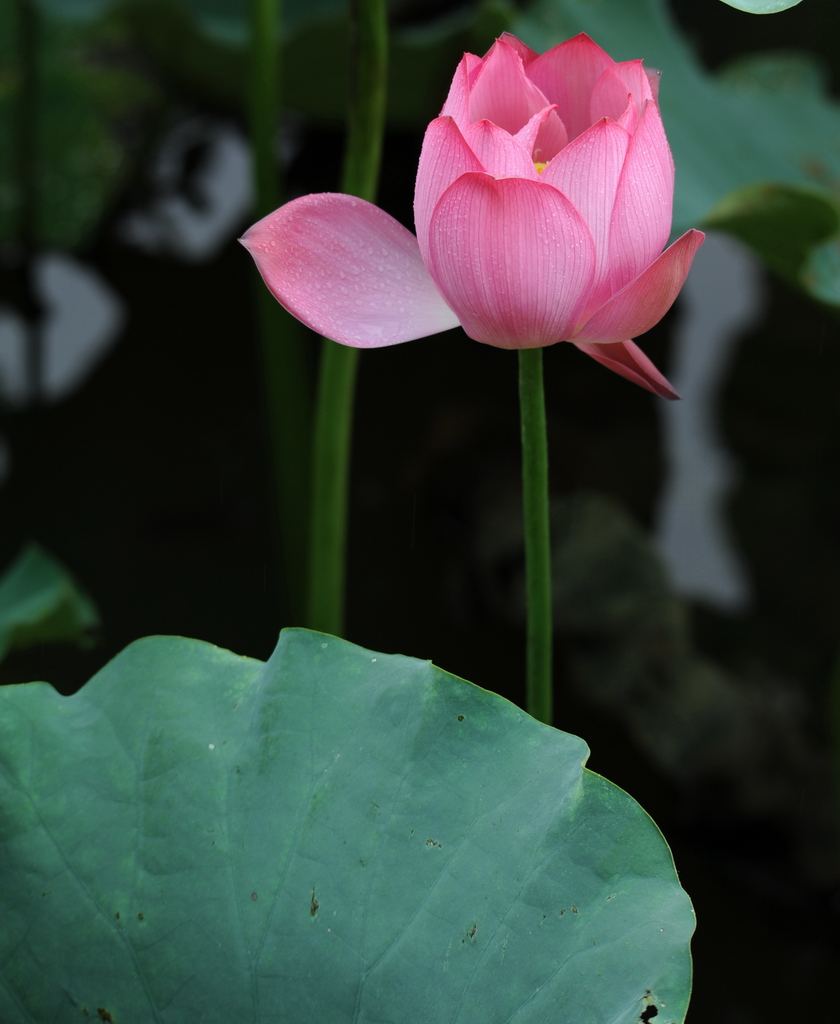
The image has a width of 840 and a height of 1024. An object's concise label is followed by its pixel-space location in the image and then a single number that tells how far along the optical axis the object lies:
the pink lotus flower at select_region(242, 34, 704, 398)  1.95
